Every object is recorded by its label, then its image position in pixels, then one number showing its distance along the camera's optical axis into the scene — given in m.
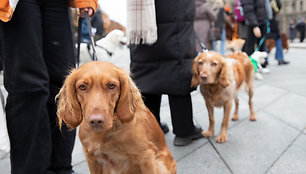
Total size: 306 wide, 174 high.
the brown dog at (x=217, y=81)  2.79
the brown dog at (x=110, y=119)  1.36
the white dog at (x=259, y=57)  4.83
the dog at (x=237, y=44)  8.61
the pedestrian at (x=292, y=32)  22.34
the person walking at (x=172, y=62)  2.42
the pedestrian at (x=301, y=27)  21.24
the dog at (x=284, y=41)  10.21
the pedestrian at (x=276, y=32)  6.46
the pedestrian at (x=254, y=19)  5.44
